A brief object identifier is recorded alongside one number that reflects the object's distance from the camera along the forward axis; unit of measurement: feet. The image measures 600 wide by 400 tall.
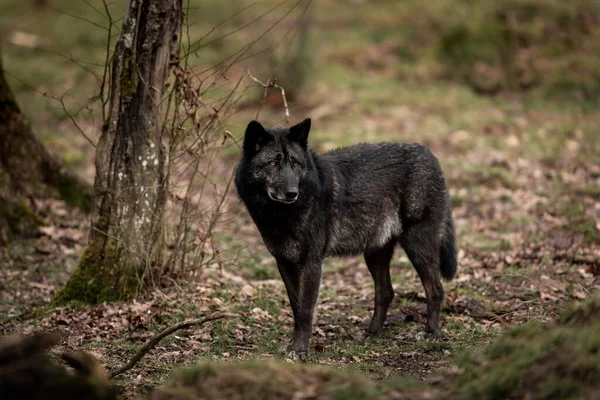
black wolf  43.93
